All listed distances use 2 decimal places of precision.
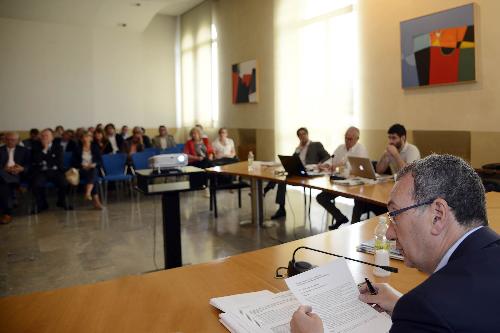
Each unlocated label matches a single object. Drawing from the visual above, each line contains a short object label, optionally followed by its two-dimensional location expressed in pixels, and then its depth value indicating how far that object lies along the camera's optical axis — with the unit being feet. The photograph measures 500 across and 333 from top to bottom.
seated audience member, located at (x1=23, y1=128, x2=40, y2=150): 30.30
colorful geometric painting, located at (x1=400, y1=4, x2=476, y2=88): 17.08
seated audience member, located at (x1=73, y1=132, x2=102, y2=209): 24.48
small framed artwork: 31.14
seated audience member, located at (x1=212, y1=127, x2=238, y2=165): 26.96
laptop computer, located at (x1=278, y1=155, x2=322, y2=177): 16.11
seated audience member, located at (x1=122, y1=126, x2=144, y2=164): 29.92
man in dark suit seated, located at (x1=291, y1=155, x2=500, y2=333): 2.86
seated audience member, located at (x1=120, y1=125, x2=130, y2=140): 34.17
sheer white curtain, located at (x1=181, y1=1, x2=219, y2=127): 36.96
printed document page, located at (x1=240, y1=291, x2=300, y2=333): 4.56
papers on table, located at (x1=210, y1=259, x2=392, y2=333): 4.50
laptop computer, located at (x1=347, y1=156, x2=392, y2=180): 14.35
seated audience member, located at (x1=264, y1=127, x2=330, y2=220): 20.18
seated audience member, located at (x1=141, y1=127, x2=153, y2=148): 33.42
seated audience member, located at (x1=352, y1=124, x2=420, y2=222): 14.82
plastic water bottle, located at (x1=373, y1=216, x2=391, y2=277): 6.02
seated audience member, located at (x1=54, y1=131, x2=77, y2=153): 29.95
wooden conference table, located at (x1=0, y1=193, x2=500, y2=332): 4.83
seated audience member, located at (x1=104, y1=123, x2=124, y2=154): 32.76
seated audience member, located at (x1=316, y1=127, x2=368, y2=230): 16.24
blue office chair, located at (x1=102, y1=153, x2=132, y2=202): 24.97
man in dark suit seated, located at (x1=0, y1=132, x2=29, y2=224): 21.42
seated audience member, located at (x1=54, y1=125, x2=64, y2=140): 32.27
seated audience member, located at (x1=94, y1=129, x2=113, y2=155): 30.27
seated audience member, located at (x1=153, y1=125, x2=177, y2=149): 33.83
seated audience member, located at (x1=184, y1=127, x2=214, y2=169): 26.43
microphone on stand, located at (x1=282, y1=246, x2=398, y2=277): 5.85
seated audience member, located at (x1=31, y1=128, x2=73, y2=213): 23.18
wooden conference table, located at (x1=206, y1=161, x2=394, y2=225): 12.38
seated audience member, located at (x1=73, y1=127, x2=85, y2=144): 31.77
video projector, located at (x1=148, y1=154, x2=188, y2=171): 12.20
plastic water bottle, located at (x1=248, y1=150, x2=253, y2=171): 19.20
